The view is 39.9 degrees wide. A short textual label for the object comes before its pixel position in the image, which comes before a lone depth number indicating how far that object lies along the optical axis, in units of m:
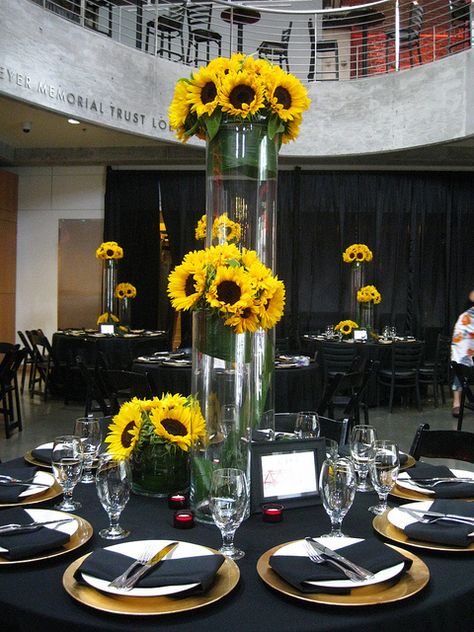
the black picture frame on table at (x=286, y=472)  1.84
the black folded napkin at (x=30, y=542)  1.43
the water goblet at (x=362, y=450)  2.00
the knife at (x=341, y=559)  1.34
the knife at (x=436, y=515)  1.67
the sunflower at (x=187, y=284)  1.76
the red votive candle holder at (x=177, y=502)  1.87
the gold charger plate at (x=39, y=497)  1.87
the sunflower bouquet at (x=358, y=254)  9.27
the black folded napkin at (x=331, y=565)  1.30
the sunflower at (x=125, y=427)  1.95
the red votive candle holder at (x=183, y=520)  1.71
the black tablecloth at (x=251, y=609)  1.20
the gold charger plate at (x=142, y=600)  1.22
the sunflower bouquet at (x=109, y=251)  9.27
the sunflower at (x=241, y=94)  1.98
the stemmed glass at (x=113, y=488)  1.60
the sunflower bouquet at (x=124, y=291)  9.81
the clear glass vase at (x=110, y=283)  9.55
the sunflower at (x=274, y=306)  1.80
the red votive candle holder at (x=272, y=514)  1.77
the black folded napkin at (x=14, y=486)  1.87
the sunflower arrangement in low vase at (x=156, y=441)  1.92
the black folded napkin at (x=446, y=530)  1.55
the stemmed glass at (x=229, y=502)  1.47
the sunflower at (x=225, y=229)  2.09
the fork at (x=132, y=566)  1.29
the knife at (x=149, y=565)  1.29
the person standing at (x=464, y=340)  7.52
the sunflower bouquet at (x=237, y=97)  2.00
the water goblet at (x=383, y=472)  1.78
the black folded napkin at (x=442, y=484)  1.94
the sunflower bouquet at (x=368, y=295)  9.05
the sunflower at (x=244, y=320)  1.74
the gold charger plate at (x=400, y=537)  1.54
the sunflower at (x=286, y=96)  2.05
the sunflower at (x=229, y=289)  1.72
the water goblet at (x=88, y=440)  2.12
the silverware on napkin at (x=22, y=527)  1.54
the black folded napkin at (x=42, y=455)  2.29
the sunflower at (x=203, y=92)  2.00
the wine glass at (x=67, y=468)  1.80
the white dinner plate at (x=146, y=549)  1.27
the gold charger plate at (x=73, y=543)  1.43
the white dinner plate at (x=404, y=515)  1.68
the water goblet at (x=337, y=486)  1.56
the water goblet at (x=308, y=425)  2.38
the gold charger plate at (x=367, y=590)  1.26
